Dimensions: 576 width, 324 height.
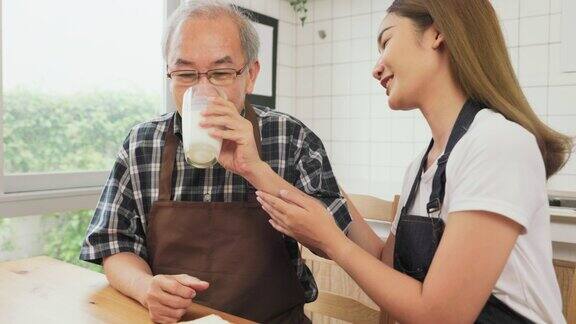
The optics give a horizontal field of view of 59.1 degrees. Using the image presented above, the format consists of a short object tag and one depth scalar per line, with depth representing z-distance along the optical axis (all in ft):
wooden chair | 4.80
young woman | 2.88
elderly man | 3.82
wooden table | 3.26
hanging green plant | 10.78
